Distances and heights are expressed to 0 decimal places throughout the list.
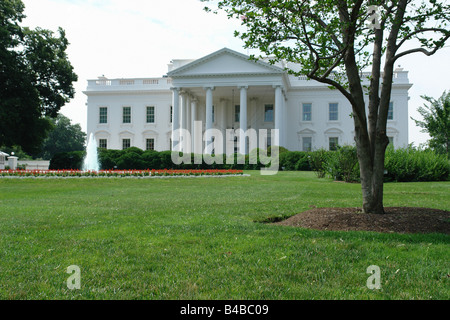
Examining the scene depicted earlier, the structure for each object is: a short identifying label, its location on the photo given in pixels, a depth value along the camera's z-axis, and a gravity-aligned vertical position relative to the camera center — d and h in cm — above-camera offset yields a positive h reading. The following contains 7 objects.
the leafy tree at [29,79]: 2703 +683
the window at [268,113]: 4397 +629
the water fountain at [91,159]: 2953 +48
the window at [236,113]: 4409 +629
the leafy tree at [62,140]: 8038 +563
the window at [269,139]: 4331 +312
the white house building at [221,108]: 3756 +682
